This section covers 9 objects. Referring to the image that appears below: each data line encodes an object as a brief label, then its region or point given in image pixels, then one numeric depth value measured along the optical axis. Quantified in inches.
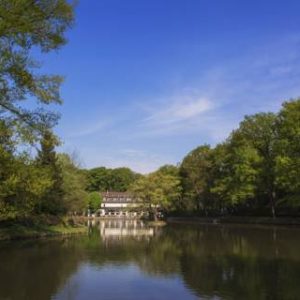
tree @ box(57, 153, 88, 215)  1697.6
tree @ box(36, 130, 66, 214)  1567.4
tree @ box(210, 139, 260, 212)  2129.9
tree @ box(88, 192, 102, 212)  3865.9
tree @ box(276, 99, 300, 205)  1724.3
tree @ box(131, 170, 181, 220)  2452.1
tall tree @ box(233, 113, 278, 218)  2104.9
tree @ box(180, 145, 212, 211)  2685.7
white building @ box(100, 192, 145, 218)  4556.9
